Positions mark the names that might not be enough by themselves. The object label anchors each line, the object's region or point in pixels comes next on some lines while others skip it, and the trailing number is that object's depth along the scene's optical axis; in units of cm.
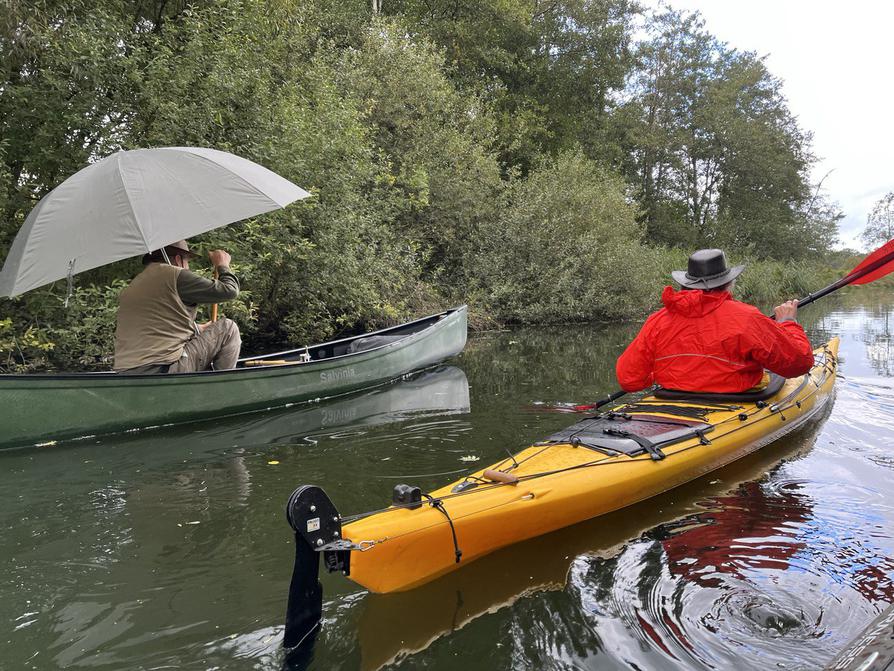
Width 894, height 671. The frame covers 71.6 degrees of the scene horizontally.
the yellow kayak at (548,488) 236
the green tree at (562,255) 1650
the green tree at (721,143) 3134
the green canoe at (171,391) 508
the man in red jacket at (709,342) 420
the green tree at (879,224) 3744
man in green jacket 536
